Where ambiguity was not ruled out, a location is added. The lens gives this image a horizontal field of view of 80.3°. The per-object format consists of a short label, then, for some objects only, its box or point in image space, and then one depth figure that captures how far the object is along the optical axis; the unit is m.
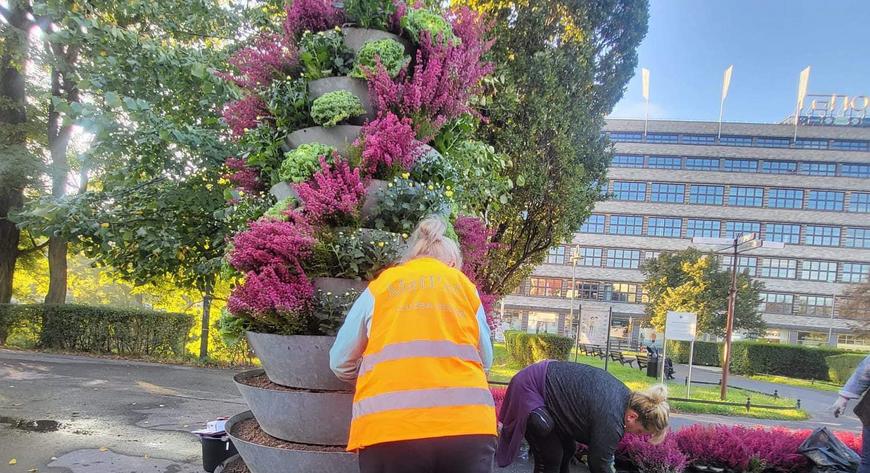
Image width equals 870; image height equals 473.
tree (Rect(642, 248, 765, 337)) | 34.28
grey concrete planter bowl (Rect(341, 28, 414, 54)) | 3.48
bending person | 3.17
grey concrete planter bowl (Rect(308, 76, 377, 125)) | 3.41
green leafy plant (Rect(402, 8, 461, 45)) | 3.41
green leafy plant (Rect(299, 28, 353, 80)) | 3.43
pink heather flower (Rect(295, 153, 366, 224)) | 3.02
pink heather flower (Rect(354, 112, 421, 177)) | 3.10
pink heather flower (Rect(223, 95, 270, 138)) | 3.66
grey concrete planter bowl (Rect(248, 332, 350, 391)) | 2.90
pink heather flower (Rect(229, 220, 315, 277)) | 2.95
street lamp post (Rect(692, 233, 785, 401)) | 13.05
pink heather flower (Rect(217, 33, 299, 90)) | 3.58
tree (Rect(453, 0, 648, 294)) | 6.42
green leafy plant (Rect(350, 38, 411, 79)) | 3.26
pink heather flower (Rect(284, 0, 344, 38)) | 3.53
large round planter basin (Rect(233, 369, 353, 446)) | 2.88
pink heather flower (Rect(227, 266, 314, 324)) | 2.86
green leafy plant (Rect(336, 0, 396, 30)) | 3.48
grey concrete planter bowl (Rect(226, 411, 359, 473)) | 2.78
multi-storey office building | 48.53
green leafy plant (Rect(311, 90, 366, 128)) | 3.23
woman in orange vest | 1.82
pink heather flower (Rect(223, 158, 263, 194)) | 3.87
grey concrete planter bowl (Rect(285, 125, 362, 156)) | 3.35
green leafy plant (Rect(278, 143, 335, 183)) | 3.20
